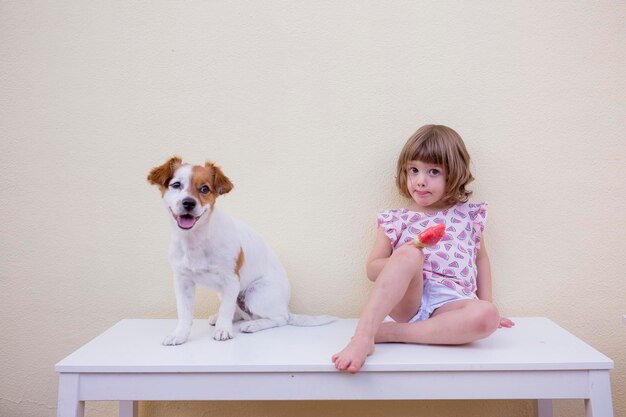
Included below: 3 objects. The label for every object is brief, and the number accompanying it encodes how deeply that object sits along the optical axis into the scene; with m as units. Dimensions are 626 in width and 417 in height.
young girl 1.05
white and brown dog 1.06
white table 0.90
